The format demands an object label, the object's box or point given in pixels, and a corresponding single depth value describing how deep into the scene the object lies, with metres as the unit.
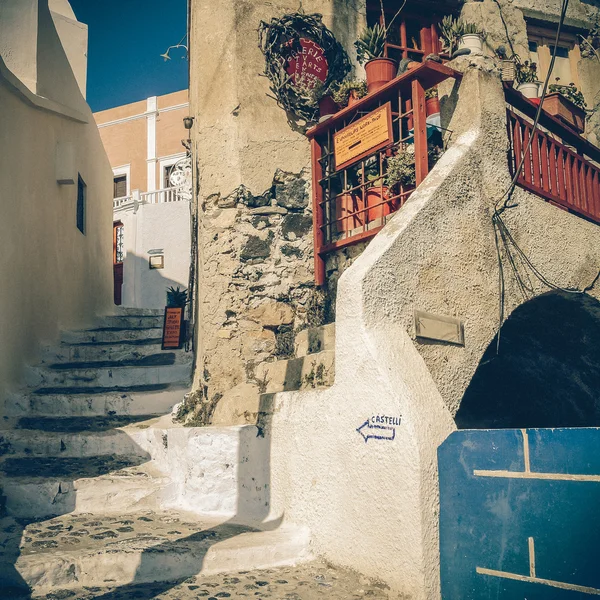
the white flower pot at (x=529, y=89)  7.24
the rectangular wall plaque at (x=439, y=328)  4.36
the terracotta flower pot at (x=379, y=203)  6.16
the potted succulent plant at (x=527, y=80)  7.25
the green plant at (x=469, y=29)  6.68
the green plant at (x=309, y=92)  6.72
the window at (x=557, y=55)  9.41
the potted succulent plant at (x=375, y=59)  6.40
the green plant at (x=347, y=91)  6.65
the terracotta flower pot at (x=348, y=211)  6.54
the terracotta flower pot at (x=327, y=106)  6.74
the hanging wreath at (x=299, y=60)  6.68
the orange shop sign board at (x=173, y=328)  8.30
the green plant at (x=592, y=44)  9.68
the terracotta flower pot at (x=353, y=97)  6.64
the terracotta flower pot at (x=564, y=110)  7.35
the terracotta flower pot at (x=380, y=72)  6.38
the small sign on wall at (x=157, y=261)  19.97
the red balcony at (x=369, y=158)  5.67
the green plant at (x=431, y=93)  6.12
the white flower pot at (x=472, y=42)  6.06
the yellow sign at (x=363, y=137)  5.98
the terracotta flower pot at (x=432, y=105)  6.07
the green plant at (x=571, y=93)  8.27
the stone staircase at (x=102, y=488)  4.10
